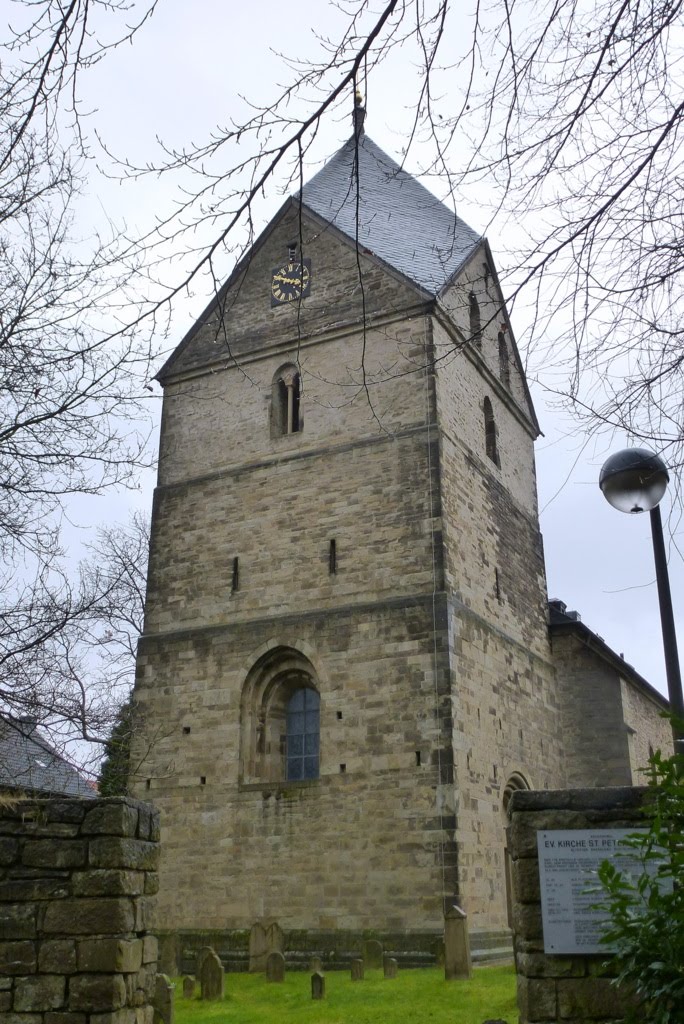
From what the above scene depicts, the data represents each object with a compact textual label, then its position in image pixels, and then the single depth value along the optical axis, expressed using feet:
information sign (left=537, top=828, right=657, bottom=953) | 19.21
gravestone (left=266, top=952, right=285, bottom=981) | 43.57
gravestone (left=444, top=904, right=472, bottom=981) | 40.62
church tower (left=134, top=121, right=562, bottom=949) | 48.98
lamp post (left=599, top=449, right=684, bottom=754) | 21.90
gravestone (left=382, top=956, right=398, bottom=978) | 42.27
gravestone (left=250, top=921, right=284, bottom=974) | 46.68
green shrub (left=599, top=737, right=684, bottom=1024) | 15.15
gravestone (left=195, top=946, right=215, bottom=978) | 41.37
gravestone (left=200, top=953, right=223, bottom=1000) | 40.34
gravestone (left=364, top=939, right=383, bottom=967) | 44.75
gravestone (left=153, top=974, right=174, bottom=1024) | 33.86
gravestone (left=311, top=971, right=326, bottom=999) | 38.42
